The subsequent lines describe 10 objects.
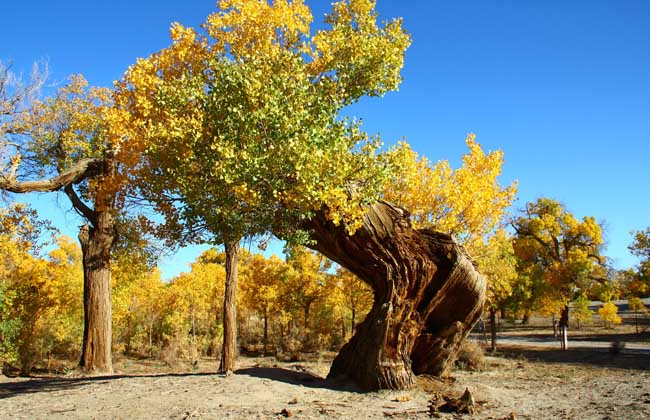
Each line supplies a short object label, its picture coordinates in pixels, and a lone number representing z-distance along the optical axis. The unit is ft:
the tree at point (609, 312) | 81.71
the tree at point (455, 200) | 49.37
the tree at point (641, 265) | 95.25
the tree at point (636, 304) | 93.56
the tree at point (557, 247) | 86.74
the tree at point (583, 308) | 81.97
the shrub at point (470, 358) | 55.48
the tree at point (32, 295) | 50.90
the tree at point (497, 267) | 58.65
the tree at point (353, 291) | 83.56
